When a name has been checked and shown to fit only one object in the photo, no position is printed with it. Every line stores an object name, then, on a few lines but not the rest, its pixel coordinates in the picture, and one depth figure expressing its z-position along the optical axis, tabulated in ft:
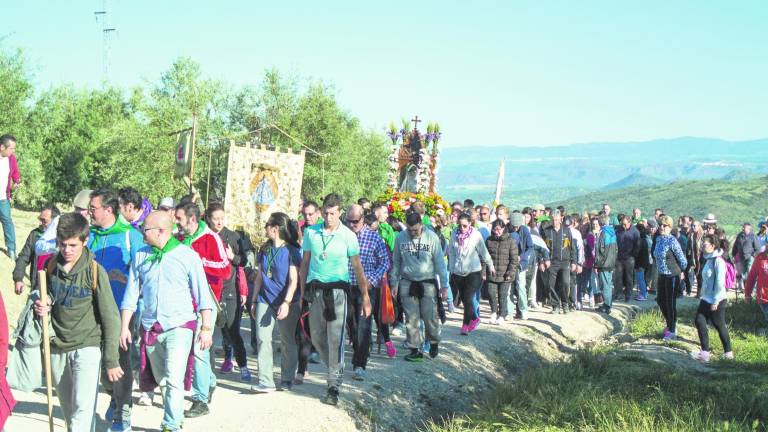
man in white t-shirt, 45.75
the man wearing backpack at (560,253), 59.26
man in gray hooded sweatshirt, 39.58
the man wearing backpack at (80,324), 20.93
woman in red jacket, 46.47
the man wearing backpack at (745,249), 75.00
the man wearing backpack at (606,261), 63.00
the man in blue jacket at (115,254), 25.72
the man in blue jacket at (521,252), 55.62
